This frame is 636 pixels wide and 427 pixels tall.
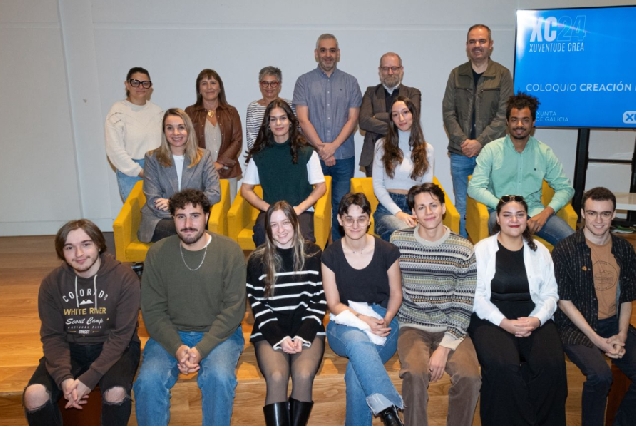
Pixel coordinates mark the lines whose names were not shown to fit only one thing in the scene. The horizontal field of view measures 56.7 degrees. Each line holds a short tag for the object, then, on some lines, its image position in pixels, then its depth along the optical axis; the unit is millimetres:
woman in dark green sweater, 3811
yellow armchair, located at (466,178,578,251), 3781
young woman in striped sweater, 2857
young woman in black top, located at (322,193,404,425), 2916
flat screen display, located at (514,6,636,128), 4809
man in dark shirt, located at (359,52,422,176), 4316
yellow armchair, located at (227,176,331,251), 3799
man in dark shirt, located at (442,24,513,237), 4270
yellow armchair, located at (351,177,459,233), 4074
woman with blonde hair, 3758
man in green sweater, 2820
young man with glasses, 2953
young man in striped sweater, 2848
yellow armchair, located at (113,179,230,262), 3742
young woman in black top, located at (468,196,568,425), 2768
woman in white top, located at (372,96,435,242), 3924
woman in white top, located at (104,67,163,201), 4242
